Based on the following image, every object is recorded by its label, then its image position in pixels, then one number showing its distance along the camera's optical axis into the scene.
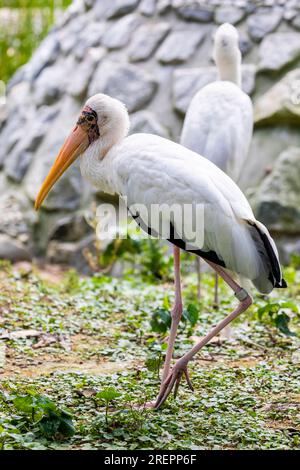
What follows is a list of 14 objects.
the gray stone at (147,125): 16.98
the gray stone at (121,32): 18.14
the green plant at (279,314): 10.87
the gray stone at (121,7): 18.54
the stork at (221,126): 12.22
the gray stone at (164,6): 17.86
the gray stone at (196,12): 17.58
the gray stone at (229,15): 17.31
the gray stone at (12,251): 17.03
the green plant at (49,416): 7.34
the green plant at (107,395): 7.79
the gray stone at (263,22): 17.06
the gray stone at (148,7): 18.19
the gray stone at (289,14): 17.05
